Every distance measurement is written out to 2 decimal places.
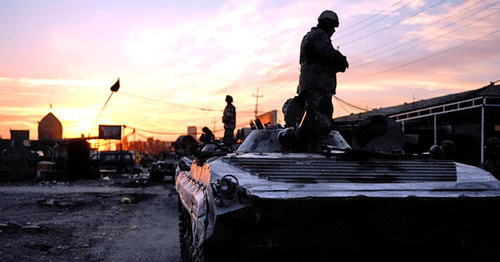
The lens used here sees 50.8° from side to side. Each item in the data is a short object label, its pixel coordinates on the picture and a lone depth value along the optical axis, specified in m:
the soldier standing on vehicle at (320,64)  5.79
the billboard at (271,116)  31.82
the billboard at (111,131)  42.53
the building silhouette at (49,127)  67.25
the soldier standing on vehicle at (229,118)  13.69
